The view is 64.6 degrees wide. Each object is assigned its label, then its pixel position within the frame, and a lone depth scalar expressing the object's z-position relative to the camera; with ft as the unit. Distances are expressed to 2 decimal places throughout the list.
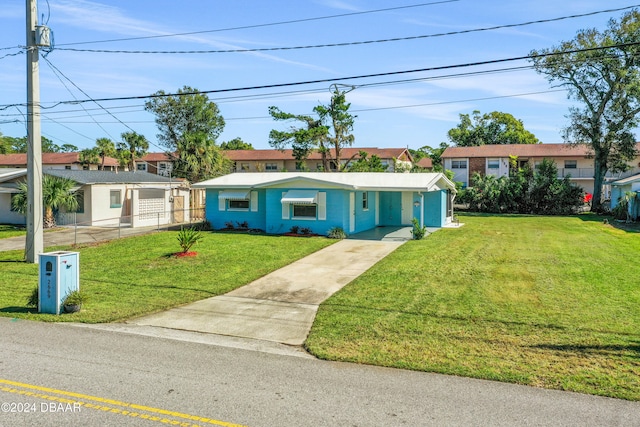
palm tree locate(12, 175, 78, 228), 87.15
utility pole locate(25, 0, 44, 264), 52.60
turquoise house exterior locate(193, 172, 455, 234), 77.56
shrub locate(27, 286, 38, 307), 35.70
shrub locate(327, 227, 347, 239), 74.93
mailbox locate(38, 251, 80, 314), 34.42
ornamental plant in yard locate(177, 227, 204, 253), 58.80
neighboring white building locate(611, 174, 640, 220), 97.82
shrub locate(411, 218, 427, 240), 72.49
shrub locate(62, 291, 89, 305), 34.65
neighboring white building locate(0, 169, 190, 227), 92.79
